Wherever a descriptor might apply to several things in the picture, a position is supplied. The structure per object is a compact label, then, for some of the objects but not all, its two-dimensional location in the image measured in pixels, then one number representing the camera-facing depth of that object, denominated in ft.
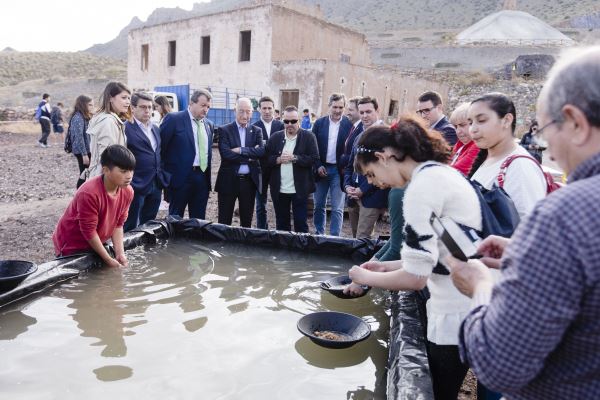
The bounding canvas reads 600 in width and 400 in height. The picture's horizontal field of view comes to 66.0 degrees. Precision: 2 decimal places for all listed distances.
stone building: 54.34
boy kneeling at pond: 11.56
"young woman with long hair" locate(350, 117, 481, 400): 6.26
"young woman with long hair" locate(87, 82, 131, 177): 14.61
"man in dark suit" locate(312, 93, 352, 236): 19.49
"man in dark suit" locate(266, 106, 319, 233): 18.25
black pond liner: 7.18
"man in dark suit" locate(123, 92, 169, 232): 16.21
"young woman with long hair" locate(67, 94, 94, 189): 20.62
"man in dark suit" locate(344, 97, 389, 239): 16.37
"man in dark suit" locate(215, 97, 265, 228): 18.49
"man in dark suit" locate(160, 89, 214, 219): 17.71
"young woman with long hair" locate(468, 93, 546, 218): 8.10
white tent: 147.02
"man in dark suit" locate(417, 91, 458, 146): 15.25
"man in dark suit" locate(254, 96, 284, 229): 19.42
